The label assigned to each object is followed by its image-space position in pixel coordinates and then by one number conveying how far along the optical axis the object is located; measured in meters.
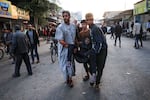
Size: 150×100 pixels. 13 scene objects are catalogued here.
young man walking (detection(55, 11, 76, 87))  3.05
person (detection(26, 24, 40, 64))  5.24
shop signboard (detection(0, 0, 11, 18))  9.58
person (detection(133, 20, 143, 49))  7.50
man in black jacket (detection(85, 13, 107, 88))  2.86
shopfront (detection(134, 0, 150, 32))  12.14
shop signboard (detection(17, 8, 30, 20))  12.71
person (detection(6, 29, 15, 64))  6.23
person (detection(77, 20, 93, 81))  3.13
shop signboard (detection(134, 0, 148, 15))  12.44
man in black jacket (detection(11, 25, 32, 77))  4.07
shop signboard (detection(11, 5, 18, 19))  11.17
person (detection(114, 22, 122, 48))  8.48
